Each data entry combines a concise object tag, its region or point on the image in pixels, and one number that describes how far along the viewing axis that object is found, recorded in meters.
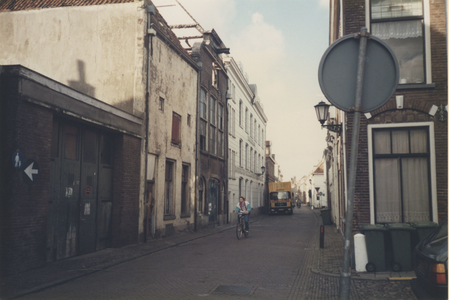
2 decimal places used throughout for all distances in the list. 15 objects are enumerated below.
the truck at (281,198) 43.44
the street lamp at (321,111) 14.40
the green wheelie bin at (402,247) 8.83
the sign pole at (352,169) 4.01
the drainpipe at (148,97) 15.70
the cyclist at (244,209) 17.94
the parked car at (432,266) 4.74
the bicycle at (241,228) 17.29
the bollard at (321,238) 13.59
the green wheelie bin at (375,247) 8.95
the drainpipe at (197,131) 22.00
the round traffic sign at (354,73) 4.01
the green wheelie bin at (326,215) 26.00
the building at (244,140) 31.72
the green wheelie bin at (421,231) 8.91
